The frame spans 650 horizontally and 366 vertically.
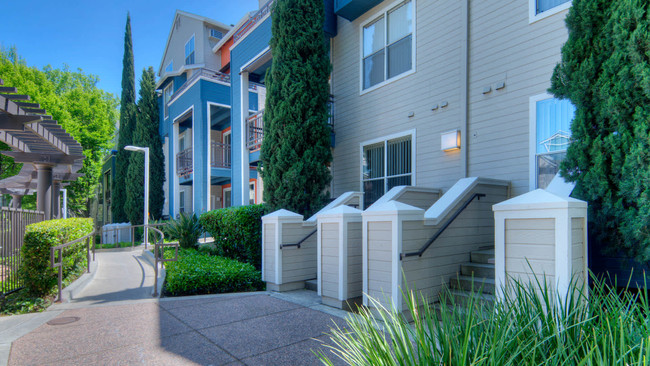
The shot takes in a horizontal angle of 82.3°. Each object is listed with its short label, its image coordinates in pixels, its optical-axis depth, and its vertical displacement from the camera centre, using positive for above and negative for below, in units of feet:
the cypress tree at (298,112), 26.43 +4.88
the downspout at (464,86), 21.56 +5.47
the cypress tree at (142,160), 59.82 +3.11
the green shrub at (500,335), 5.66 -2.58
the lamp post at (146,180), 42.56 -0.20
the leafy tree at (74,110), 63.67 +13.72
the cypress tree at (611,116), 11.19 +2.06
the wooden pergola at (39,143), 18.79 +2.53
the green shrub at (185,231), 34.65 -4.89
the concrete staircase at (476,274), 15.48 -4.26
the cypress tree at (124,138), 70.49 +7.92
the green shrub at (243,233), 27.66 -4.11
